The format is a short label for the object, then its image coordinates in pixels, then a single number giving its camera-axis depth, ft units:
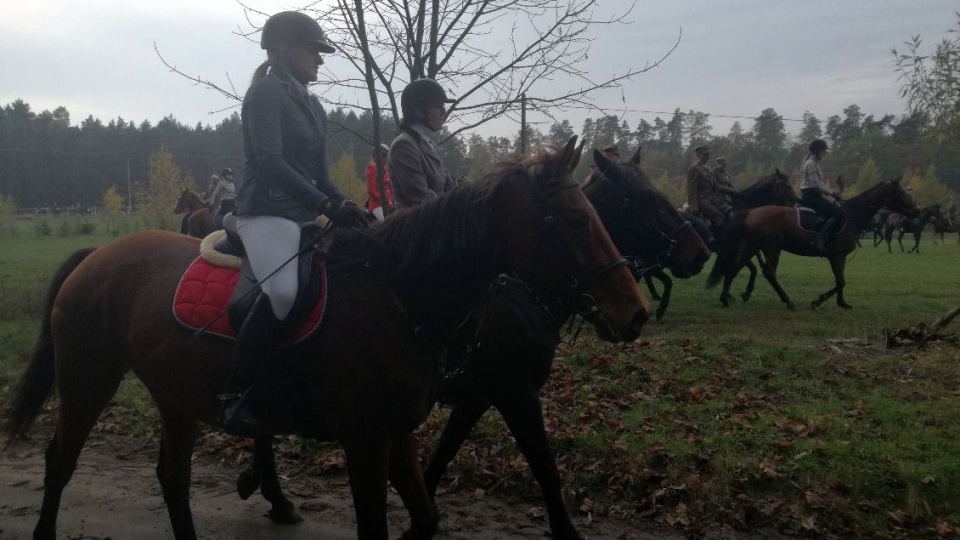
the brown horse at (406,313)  10.70
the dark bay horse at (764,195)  51.80
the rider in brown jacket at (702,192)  51.13
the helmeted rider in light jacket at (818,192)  49.96
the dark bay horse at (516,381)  14.88
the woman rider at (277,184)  11.53
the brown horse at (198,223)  50.44
